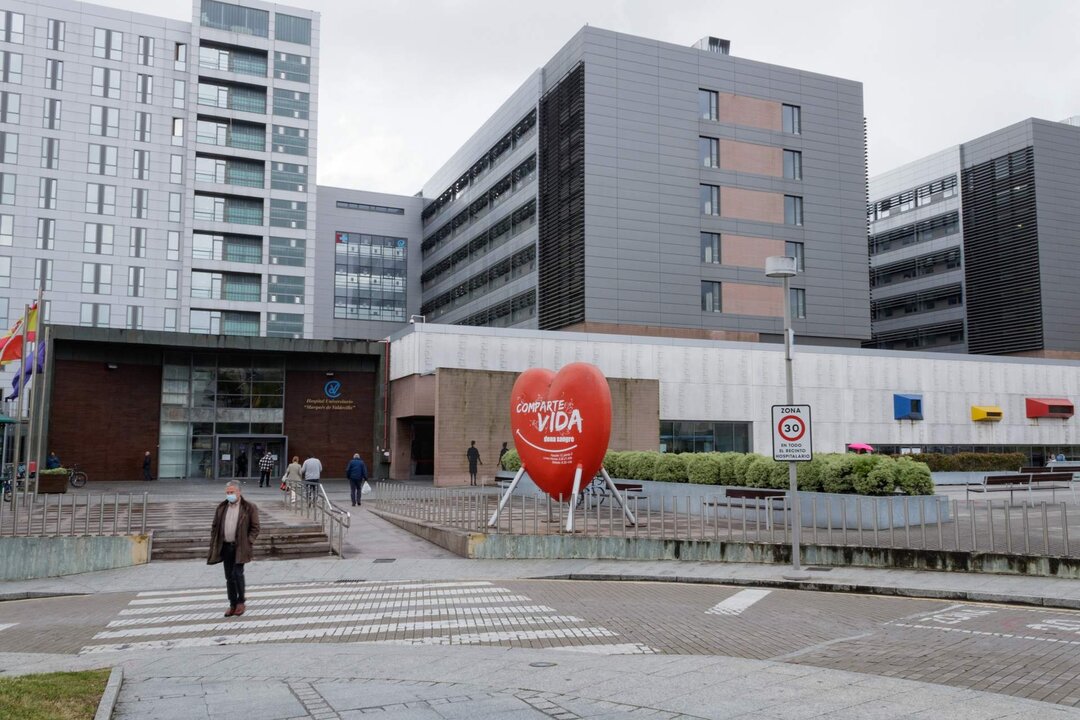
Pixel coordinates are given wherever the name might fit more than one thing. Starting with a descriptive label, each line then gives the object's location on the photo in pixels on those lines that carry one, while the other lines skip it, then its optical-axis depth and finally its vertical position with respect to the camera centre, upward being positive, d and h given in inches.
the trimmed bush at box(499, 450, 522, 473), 1396.2 -39.6
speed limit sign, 606.5 +1.8
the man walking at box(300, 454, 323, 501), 986.7 -45.2
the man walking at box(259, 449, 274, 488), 1604.3 -56.1
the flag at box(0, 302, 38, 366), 1180.5 +128.4
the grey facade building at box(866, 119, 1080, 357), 2470.5 +595.6
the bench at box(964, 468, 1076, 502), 1112.2 -59.7
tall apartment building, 2588.6 +841.0
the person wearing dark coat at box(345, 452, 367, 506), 1143.6 -47.4
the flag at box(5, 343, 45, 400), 1070.0 +104.8
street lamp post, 597.1 +57.4
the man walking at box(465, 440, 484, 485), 1482.5 -37.4
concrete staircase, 734.4 -90.5
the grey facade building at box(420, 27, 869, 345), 2073.1 +621.2
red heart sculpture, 781.3 +10.7
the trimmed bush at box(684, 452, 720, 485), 991.0 -35.1
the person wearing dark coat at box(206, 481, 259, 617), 482.9 -59.1
